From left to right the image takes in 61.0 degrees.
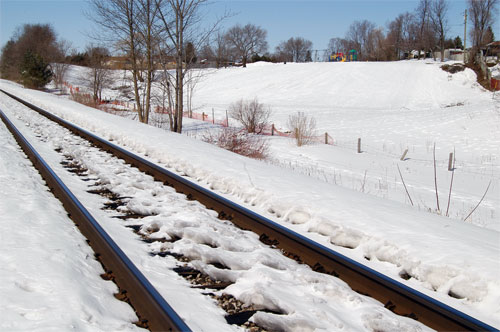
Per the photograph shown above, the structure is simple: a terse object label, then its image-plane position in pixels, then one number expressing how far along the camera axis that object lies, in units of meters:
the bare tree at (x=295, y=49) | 170.38
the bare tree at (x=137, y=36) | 24.83
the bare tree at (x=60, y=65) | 85.19
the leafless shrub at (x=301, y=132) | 27.09
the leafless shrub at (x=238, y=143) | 17.86
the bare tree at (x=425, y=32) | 107.88
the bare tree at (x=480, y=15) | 92.88
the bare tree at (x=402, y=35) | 127.09
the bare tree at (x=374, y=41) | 138.15
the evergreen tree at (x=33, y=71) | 74.06
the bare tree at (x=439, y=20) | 101.88
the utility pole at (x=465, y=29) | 90.32
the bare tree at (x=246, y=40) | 143.12
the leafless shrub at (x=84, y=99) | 37.17
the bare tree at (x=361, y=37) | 171.50
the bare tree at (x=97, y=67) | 52.22
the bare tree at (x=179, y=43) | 21.31
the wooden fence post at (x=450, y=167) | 22.92
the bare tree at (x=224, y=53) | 132.88
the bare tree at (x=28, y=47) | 90.44
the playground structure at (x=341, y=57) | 115.31
